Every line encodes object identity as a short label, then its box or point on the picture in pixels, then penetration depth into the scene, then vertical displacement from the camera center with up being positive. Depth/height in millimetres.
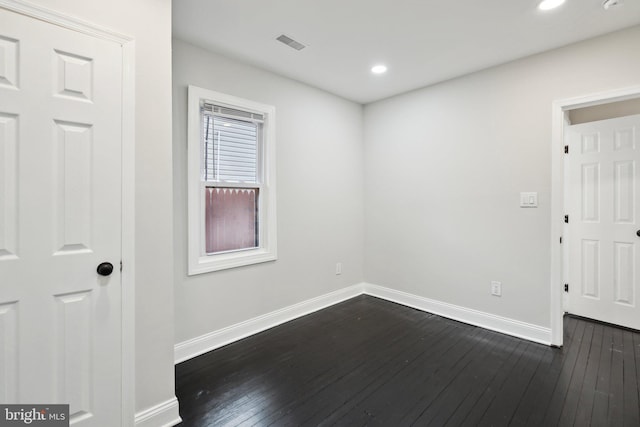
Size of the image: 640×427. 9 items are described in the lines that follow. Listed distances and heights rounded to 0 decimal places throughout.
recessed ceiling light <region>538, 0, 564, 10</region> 1941 +1385
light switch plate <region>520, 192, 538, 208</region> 2691 +119
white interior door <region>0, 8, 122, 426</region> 1290 -26
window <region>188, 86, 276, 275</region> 2490 +291
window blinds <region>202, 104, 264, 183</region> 2658 +654
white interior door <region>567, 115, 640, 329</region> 2879 -71
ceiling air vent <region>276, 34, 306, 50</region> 2389 +1405
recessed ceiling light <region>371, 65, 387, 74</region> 2886 +1426
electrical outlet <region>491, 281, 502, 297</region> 2920 -750
